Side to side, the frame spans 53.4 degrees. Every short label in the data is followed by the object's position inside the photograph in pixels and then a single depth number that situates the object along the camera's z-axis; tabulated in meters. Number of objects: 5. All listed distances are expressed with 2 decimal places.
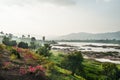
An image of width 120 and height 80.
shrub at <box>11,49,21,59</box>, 25.35
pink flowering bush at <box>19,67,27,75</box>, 18.92
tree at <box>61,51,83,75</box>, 45.68
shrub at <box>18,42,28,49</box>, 76.14
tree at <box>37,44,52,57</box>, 53.62
